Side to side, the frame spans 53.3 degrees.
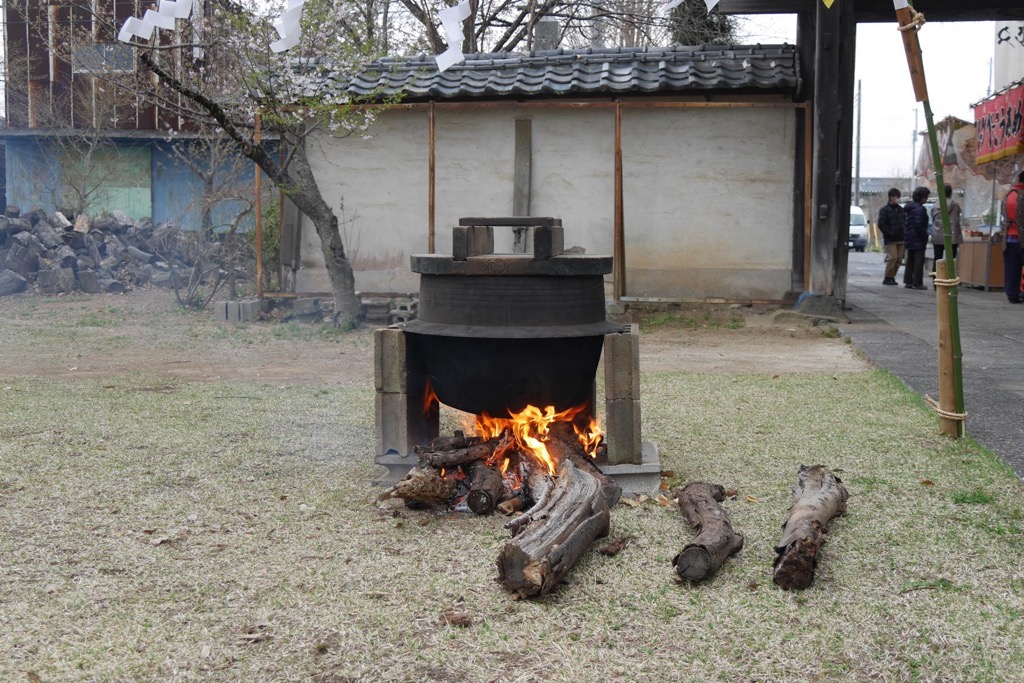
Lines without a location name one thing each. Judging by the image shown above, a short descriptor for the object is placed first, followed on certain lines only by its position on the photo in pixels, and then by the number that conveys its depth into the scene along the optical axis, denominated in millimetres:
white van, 35312
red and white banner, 14984
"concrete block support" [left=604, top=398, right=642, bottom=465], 4793
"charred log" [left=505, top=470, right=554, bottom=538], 3922
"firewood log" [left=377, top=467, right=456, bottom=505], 4355
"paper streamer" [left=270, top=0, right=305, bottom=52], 6675
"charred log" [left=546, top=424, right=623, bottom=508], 4500
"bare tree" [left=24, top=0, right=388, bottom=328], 10703
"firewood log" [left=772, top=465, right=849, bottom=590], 3506
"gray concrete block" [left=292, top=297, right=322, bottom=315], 12180
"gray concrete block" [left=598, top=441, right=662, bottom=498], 4750
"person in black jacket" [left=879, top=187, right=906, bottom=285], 17234
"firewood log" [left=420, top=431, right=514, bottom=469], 4633
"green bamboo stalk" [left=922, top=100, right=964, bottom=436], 5250
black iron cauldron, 4551
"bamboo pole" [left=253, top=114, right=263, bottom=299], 12453
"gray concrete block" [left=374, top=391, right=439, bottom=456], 4914
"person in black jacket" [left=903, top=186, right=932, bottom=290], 16625
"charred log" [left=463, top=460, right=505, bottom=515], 4387
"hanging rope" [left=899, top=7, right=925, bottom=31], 5293
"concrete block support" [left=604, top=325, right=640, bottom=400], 4711
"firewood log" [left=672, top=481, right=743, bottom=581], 3586
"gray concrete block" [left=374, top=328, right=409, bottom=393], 4852
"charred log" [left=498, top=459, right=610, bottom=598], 3434
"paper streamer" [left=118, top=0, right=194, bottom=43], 6875
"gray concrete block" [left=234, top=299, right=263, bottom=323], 12094
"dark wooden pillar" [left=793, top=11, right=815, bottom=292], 11703
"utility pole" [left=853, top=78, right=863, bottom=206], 46922
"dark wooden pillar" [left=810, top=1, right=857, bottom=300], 11383
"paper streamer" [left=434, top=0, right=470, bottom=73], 6305
